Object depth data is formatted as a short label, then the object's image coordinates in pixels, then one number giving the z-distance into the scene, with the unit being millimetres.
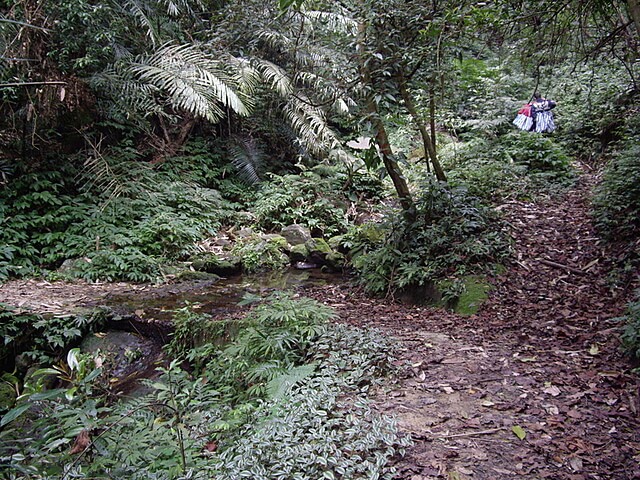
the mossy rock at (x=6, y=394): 3251
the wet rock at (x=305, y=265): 8106
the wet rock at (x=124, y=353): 4680
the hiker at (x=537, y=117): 8711
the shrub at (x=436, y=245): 5043
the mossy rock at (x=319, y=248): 8125
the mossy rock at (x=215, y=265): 7605
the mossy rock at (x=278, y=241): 8422
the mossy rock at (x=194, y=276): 7055
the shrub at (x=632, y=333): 2785
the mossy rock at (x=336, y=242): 8430
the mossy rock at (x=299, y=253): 8242
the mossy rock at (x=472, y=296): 4449
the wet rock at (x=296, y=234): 8922
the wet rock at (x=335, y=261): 7688
